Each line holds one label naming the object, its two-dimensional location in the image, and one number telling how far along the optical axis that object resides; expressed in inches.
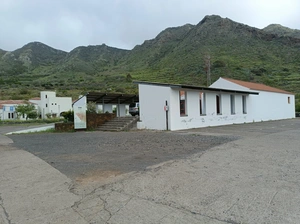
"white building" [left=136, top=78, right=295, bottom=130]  657.6
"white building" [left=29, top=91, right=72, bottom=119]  2260.1
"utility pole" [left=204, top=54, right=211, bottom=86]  1667.1
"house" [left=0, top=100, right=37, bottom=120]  2174.3
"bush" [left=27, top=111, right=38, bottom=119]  2076.8
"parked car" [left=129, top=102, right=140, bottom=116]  925.3
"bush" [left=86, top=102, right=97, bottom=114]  798.0
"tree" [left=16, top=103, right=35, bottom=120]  2004.2
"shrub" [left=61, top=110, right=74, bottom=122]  765.3
